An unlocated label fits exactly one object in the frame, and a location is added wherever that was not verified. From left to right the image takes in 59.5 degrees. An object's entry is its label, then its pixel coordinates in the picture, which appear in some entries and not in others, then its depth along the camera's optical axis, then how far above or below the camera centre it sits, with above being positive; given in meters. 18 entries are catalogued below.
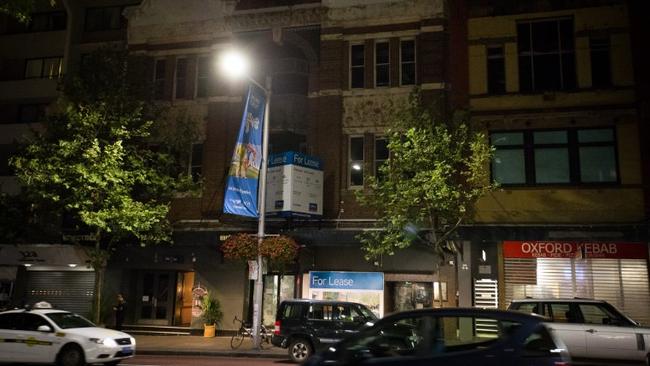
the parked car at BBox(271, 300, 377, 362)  15.82 -0.75
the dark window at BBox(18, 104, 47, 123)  31.23 +9.66
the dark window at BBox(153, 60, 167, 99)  26.47 +9.82
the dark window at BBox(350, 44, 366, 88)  24.22 +9.73
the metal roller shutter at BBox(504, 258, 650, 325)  18.89 +0.73
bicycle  19.53 -1.36
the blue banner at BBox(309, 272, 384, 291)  21.69 +0.64
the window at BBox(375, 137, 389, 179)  23.22 +5.89
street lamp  18.55 +2.86
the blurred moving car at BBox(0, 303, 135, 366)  13.55 -1.21
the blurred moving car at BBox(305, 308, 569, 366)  6.51 -0.50
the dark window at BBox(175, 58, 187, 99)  26.23 +9.81
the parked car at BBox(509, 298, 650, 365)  12.99 -0.59
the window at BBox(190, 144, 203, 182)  25.31 +5.85
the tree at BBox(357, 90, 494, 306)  17.53 +3.49
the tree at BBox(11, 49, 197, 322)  20.86 +4.78
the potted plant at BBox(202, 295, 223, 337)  22.73 -0.83
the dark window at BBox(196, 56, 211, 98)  25.89 +9.75
